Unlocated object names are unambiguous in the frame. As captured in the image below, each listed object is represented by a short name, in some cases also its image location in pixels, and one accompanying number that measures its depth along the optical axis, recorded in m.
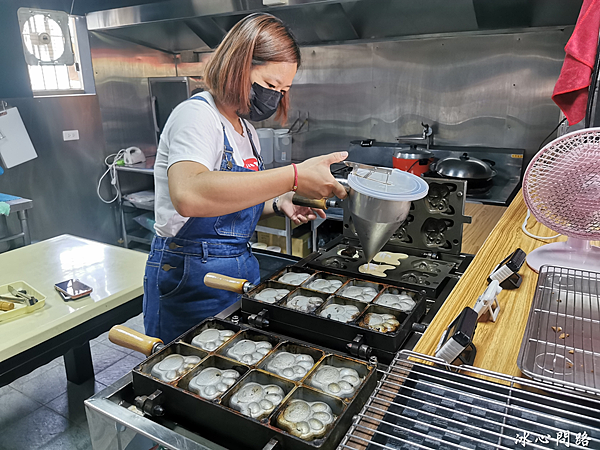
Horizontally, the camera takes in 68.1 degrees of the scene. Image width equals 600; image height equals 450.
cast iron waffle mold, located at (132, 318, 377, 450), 0.75
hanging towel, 1.78
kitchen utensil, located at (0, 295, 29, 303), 1.77
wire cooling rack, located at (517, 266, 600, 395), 0.79
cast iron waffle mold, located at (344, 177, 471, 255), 1.55
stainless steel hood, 3.33
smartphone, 1.87
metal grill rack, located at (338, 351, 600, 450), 0.66
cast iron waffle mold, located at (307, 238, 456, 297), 1.36
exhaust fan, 4.39
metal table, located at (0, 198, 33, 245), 3.82
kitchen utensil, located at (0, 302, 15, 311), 1.71
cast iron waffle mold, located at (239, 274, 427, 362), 1.03
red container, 3.41
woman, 1.26
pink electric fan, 1.14
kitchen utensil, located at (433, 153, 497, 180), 3.03
